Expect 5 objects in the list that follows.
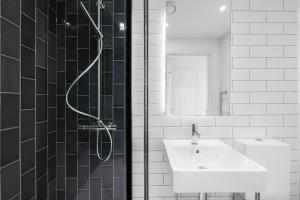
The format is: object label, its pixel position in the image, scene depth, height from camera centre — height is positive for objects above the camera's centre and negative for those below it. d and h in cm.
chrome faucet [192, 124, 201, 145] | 181 -33
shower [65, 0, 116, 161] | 145 -5
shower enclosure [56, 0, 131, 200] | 144 -3
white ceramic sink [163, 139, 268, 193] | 127 -48
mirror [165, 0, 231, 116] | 192 +36
